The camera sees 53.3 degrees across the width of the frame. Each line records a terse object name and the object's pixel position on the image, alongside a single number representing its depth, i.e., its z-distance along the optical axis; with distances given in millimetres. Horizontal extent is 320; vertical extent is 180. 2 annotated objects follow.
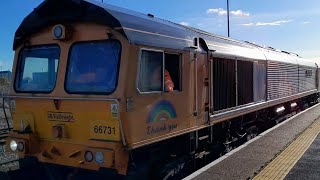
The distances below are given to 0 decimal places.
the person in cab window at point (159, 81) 4893
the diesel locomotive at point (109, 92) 4475
